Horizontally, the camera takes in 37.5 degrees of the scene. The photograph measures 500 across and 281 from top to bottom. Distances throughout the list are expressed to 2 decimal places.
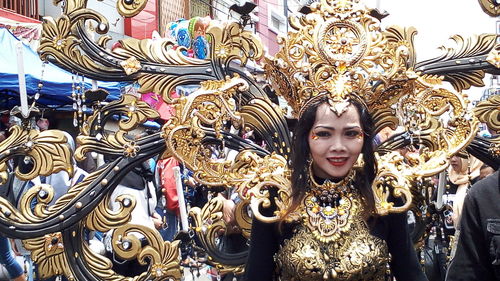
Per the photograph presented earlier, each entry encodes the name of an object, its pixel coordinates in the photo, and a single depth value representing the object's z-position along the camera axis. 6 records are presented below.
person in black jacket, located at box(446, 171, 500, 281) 1.97
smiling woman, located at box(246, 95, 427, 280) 2.49
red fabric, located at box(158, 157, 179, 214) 4.79
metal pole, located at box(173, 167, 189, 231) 3.39
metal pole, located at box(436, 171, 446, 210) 3.06
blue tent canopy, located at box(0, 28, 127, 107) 5.96
